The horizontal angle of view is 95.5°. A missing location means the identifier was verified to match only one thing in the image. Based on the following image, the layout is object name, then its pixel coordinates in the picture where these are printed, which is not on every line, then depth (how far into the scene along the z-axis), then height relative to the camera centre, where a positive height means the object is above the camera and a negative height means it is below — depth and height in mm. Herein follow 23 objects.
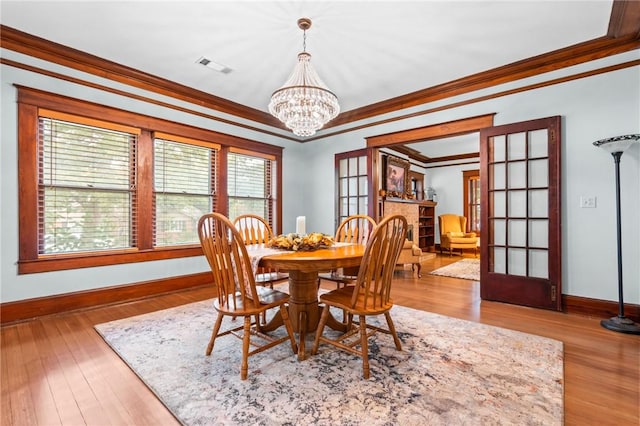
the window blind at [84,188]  2904 +285
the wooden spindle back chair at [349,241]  2683 -314
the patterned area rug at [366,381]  1452 -1010
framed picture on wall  6082 +804
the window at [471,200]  8016 +326
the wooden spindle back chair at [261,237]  2715 -263
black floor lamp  2486 -87
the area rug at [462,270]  4781 -1060
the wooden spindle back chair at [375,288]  1791 -492
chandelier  2543 +999
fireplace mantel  5943 -74
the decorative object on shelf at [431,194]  8391 +519
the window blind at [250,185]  4551 +463
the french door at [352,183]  4730 +499
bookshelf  7755 -388
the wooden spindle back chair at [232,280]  1775 -433
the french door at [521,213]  3059 -19
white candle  2422 -102
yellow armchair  7070 -567
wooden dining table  1847 -496
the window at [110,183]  2801 +368
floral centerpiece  2248 -235
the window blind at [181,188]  3750 +348
